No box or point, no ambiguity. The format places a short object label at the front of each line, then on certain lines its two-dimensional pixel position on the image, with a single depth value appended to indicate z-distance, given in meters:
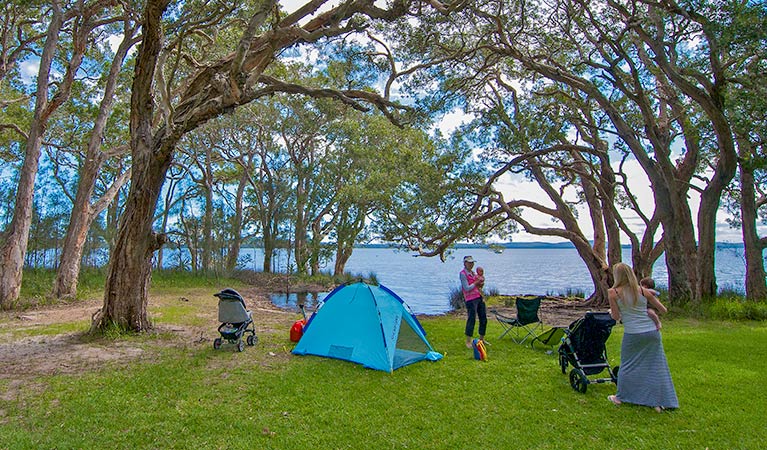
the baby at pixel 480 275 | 7.10
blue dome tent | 6.22
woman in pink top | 7.08
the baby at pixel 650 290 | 4.56
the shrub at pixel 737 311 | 10.40
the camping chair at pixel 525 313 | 7.40
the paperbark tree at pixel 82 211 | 12.56
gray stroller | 6.95
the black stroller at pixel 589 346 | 5.17
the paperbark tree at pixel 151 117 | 7.18
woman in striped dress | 4.46
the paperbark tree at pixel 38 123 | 10.69
